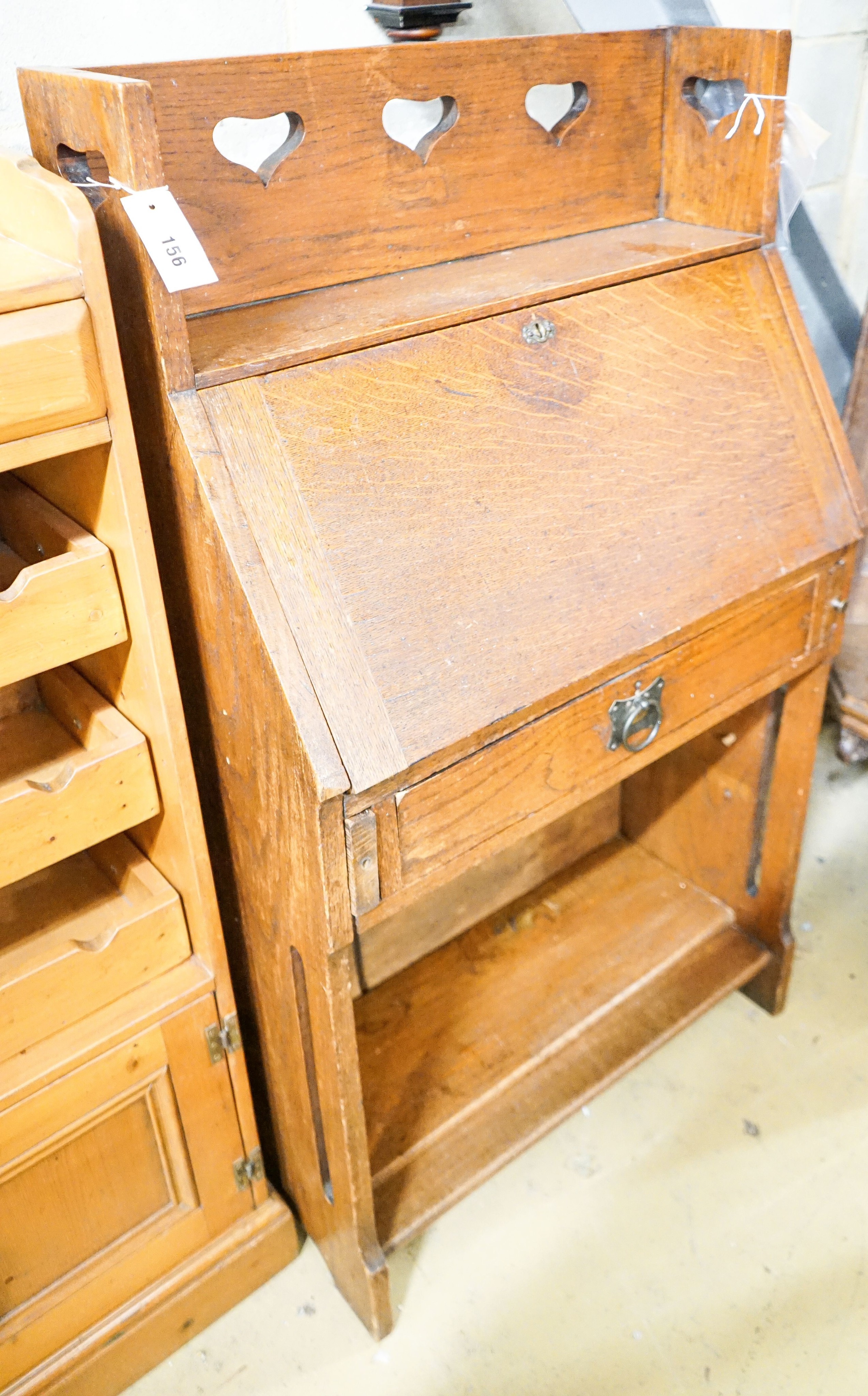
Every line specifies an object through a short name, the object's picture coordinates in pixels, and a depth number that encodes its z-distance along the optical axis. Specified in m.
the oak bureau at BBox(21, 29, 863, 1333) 0.97
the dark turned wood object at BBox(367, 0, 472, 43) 1.36
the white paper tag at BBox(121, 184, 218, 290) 0.86
